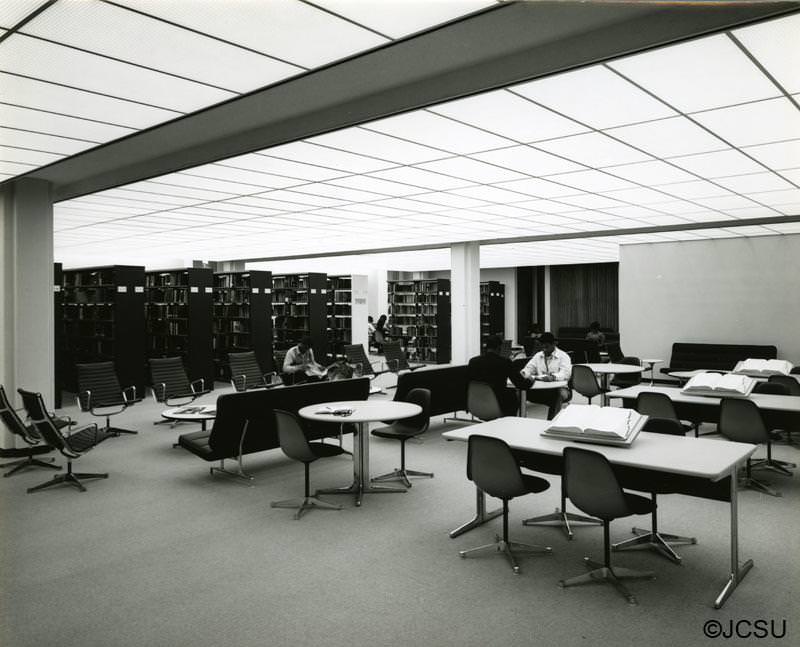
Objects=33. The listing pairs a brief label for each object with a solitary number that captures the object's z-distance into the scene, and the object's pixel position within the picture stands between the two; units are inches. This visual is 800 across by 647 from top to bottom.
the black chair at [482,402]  247.1
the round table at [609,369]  336.8
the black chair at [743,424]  197.8
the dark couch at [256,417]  209.5
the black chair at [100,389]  288.1
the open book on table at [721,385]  228.1
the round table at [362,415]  189.5
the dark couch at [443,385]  279.0
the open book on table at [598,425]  143.8
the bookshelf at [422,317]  613.6
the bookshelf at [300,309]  497.4
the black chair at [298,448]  179.6
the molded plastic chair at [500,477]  142.3
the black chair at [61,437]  200.7
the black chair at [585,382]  328.2
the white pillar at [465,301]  469.7
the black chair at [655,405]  212.5
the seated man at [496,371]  255.4
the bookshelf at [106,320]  383.9
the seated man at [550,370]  290.0
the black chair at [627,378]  384.5
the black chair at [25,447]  225.6
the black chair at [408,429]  217.0
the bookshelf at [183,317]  418.9
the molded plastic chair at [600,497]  126.5
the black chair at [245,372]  356.2
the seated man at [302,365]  338.6
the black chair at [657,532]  148.6
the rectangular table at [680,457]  126.7
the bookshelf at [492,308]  703.1
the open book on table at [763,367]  300.5
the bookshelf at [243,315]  457.7
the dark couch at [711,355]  436.7
